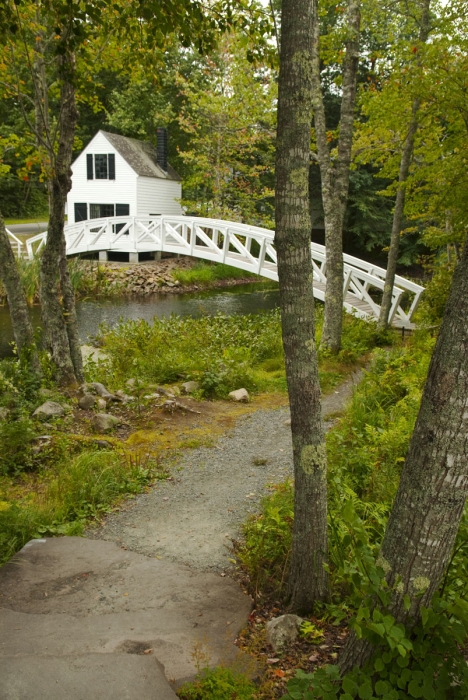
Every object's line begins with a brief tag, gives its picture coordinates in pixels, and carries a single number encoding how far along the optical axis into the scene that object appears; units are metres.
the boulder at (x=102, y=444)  5.44
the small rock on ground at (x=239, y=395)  7.48
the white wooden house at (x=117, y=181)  26.28
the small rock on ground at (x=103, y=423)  6.00
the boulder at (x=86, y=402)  6.52
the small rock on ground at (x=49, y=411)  5.95
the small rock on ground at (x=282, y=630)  2.83
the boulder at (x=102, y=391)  6.93
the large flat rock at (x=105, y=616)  2.50
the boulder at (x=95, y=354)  9.89
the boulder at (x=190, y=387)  7.53
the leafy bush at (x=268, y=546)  3.39
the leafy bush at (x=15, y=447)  5.04
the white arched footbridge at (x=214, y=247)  12.82
